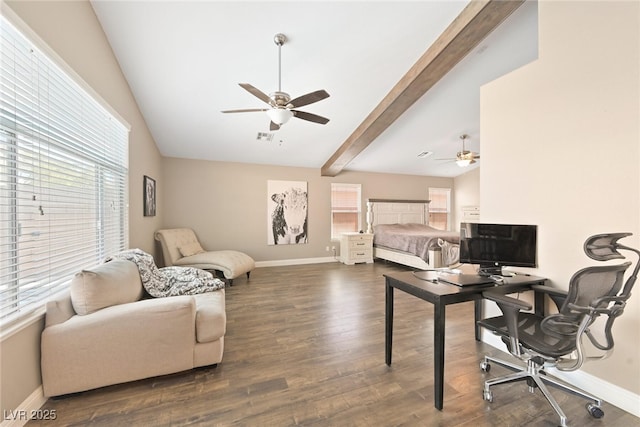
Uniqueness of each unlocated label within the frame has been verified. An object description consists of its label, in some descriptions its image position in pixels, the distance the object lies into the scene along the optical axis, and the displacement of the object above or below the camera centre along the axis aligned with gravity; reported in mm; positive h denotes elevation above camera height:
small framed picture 3857 +247
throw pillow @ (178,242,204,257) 4500 -683
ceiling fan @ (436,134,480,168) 5113 +1094
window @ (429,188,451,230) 7793 +153
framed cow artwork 5945 -5
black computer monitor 2082 -277
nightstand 6094 -864
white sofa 1651 -857
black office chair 1369 -659
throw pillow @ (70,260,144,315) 1790 -564
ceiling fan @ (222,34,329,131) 2498 +1098
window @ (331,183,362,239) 6605 +77
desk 1631 -577
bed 4930 -494
